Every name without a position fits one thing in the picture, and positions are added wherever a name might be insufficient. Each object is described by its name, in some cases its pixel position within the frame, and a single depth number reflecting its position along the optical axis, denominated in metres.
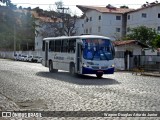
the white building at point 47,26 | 86.79
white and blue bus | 23.84
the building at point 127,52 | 38.62
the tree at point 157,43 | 44.75
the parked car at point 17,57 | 69.21
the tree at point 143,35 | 61.38
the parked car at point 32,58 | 62.06
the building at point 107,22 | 78.69
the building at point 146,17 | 71.19
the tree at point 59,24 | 84.28
